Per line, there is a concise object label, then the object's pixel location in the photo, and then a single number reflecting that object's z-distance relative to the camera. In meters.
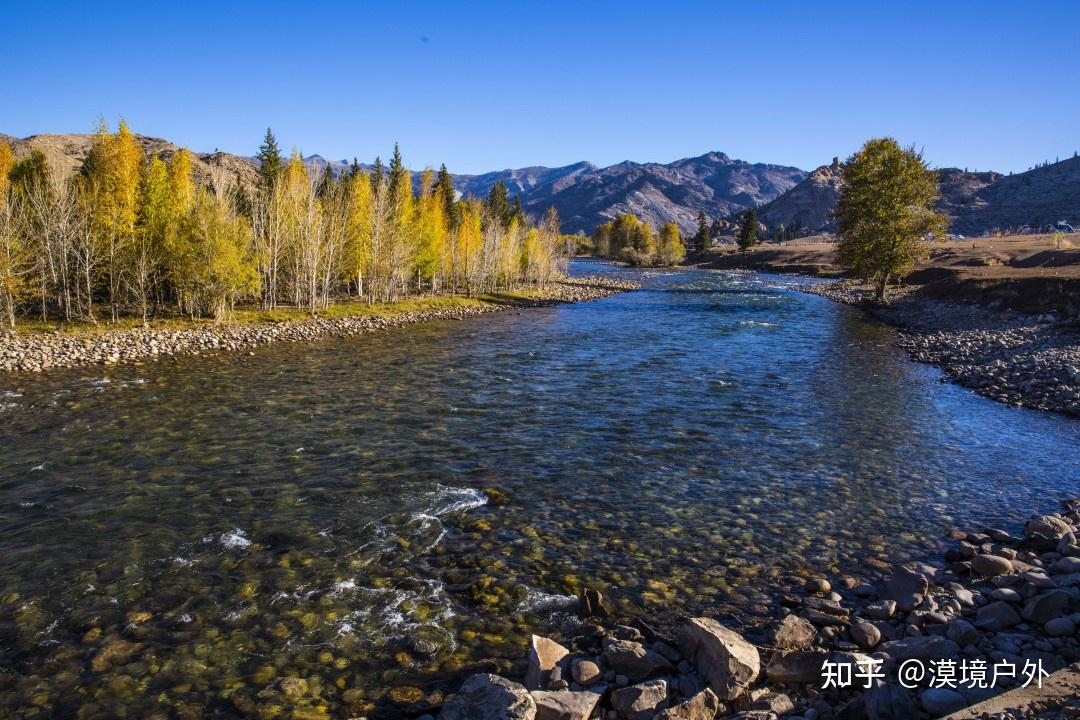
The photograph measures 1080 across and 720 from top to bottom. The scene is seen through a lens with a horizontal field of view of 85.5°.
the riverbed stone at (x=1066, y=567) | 10.44
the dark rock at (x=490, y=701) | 6.85
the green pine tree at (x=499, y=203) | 101.38
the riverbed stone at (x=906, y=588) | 9.80
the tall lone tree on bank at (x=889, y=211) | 63.53
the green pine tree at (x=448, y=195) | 83.94
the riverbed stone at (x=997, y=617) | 8.90
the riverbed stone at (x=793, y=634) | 8.80
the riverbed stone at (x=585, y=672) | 7.99
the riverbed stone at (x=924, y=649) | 8.03
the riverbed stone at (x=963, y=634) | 8.44
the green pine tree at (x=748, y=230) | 149.38
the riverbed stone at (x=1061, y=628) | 8.42
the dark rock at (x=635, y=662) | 8.15
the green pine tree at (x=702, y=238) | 184.38
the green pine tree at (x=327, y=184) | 61.66
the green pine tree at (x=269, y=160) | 66.56
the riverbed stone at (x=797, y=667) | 7.88
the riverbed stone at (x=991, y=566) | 10.76
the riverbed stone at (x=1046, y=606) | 8.91
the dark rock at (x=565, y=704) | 7.05
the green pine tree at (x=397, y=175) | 70.81
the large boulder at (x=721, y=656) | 7.64
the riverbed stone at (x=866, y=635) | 8.69
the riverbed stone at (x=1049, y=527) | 12.20
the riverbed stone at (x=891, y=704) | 6.63
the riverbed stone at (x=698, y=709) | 7.02
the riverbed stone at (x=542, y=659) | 7.95
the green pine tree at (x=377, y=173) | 82.39
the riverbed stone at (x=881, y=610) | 9.55
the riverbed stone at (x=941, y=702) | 6.72
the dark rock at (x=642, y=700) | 7.27
